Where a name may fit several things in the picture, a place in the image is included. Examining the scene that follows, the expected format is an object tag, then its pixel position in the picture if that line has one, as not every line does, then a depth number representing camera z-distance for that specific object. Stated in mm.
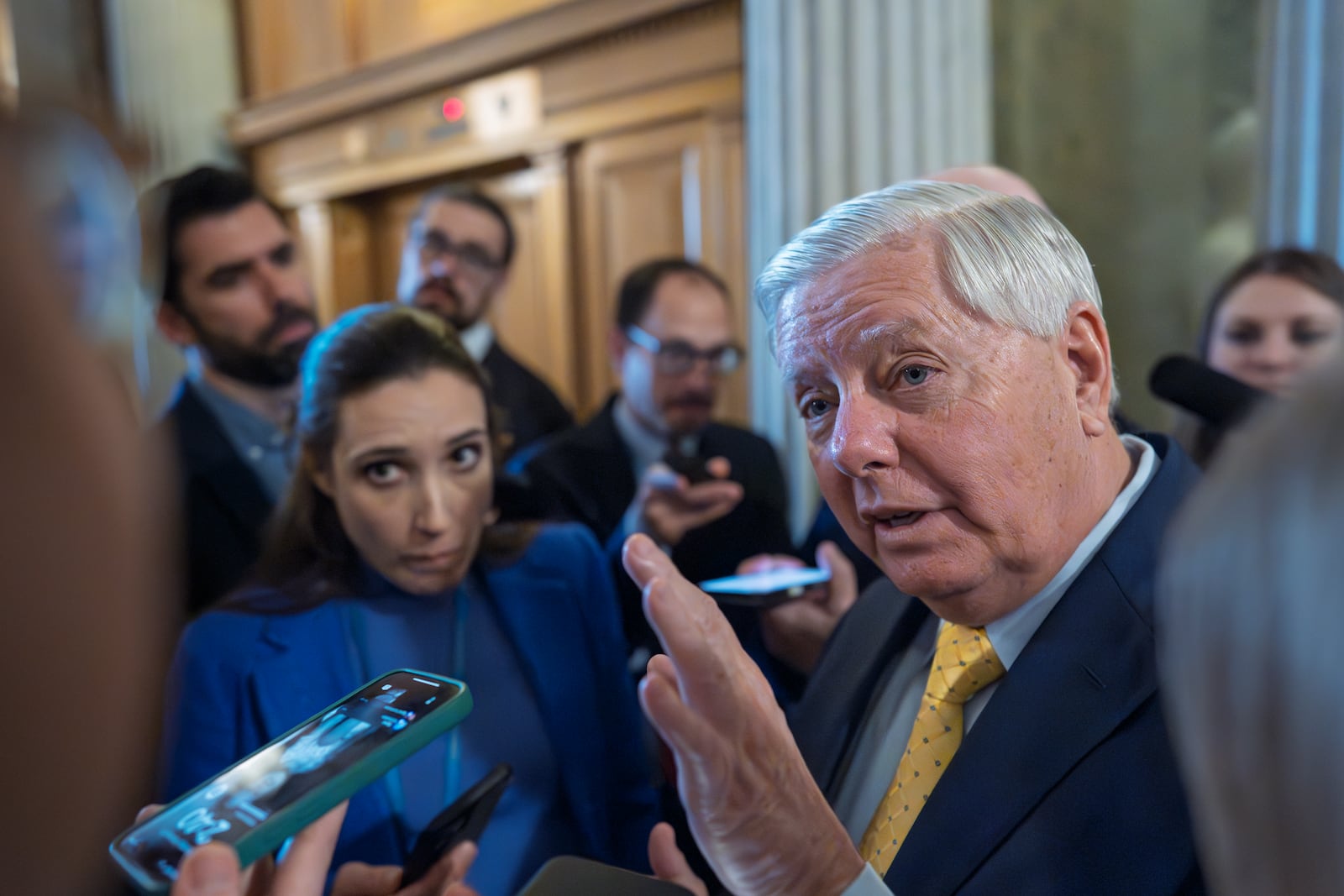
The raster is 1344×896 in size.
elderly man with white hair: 914
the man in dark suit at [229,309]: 2004
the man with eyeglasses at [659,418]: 2309
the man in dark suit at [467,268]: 2812
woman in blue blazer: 1157
